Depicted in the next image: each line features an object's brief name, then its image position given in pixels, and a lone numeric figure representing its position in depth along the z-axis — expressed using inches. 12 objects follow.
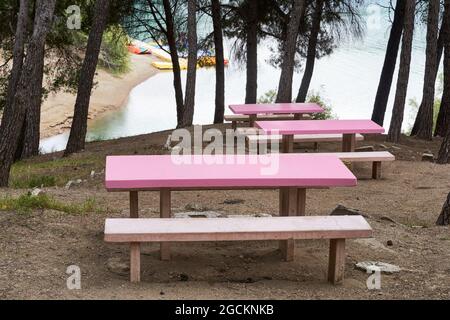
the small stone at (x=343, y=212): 264.1
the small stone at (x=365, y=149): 446.3
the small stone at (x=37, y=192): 294.7
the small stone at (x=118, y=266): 209.3
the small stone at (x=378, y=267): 214.1
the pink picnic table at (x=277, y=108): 481.7
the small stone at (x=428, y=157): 453.7
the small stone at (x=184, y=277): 205.6
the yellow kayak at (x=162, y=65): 1811.0
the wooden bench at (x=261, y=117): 515.5
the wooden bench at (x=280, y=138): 412.8
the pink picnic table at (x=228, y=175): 208.1
